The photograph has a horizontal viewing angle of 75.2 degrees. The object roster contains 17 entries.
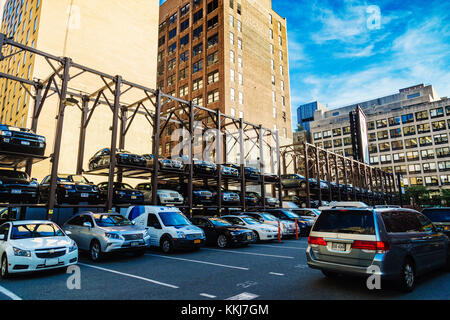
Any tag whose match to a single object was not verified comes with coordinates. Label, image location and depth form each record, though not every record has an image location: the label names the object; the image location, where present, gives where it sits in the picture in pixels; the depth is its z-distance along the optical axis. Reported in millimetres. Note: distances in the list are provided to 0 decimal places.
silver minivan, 5258
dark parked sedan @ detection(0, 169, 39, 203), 11875
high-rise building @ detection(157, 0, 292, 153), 44344
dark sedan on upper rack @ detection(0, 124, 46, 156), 12711
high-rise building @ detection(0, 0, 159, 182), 25938
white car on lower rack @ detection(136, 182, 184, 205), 17562
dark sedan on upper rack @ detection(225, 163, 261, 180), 25477
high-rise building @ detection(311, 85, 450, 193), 72250
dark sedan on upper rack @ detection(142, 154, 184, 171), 18684
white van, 11312
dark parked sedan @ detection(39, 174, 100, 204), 13742
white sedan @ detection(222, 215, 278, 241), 14141
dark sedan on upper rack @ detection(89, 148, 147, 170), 17120
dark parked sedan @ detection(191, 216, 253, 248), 12547
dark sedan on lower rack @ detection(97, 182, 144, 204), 15945
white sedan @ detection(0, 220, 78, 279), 7098
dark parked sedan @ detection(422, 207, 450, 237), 8355
